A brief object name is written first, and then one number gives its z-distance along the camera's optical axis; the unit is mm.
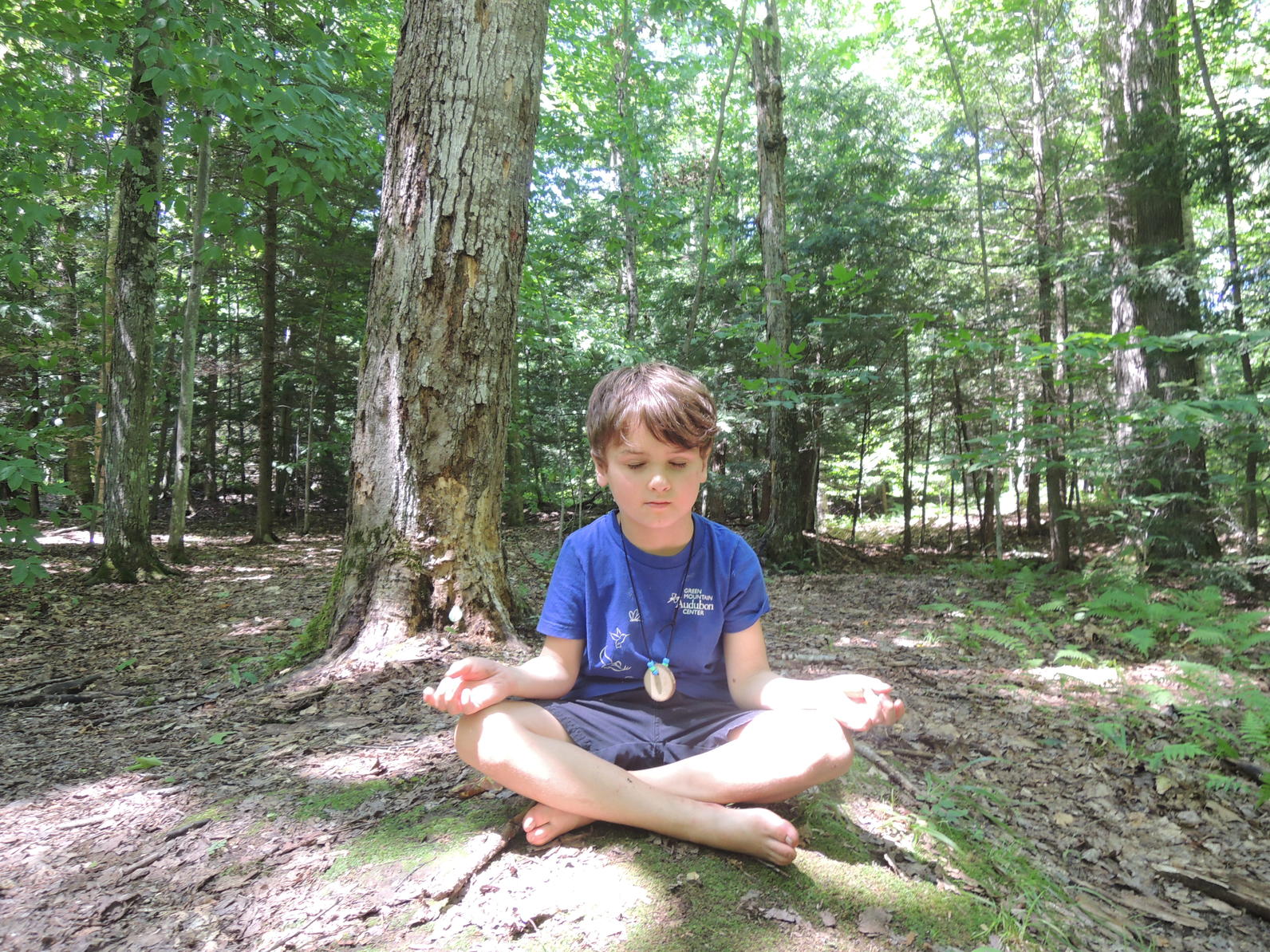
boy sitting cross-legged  1647
